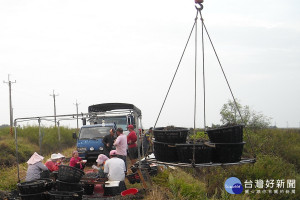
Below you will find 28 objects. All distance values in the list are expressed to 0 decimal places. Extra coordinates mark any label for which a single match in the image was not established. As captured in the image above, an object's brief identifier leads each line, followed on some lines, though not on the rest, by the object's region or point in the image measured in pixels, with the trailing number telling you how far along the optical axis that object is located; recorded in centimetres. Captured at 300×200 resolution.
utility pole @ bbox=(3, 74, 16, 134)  3912
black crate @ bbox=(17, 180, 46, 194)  834
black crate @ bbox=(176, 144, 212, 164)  554
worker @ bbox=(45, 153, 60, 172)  1090
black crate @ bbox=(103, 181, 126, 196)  969
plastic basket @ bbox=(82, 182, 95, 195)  1035
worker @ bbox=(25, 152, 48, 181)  949
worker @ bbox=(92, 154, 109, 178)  1067
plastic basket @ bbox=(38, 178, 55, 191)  870
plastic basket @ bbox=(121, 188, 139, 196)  962
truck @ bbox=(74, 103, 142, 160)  1634
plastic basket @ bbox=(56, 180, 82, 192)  846
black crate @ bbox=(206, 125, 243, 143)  565
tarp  1997
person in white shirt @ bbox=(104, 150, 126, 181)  994
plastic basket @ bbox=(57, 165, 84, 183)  846
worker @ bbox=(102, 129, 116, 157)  1385
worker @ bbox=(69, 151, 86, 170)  1103
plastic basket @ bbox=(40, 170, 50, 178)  990
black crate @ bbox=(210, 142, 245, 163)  559
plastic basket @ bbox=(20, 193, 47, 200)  836
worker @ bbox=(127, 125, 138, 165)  1329
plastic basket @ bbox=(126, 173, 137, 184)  1160
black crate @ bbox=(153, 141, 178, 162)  599
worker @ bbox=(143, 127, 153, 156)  1698
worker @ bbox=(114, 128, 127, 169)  1164
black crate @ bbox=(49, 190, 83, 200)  819
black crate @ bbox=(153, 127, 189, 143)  605
